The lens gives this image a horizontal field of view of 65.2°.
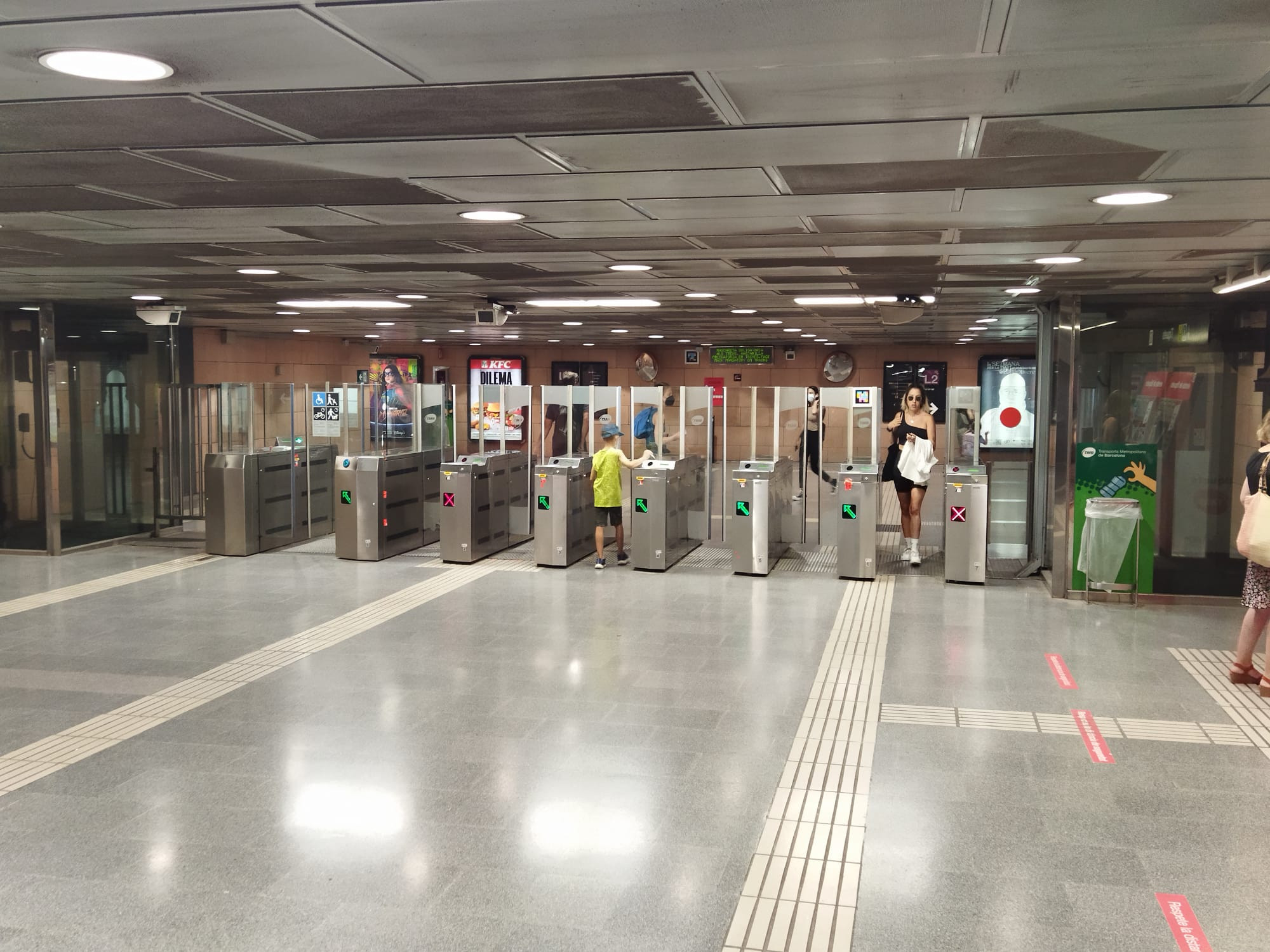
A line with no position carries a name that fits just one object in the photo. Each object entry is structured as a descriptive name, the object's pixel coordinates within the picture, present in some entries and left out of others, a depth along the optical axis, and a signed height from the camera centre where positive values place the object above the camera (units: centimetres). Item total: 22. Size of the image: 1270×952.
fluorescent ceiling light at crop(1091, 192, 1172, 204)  398 +85
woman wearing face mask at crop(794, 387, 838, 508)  1096 -37
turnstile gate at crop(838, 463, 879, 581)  876 -104
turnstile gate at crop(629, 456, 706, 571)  917 -101
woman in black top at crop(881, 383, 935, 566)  930 -43
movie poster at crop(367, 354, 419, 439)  1105 +16
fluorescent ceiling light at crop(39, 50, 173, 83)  233 +82
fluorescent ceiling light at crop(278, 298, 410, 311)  1009 +104
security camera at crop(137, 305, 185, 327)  1012 +92
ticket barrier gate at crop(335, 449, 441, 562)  978 -101
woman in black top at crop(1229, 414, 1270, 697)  537 -108
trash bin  770 -99
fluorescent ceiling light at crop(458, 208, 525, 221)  460 +89
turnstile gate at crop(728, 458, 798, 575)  902 -104
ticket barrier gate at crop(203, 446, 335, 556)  1001 -98
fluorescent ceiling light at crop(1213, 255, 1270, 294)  593 +82
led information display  2102 +111
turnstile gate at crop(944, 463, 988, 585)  843 -101
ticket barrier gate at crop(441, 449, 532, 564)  960 -99
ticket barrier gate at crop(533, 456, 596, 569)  939 -103
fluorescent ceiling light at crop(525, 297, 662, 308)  954 +102
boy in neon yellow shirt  923 -69
